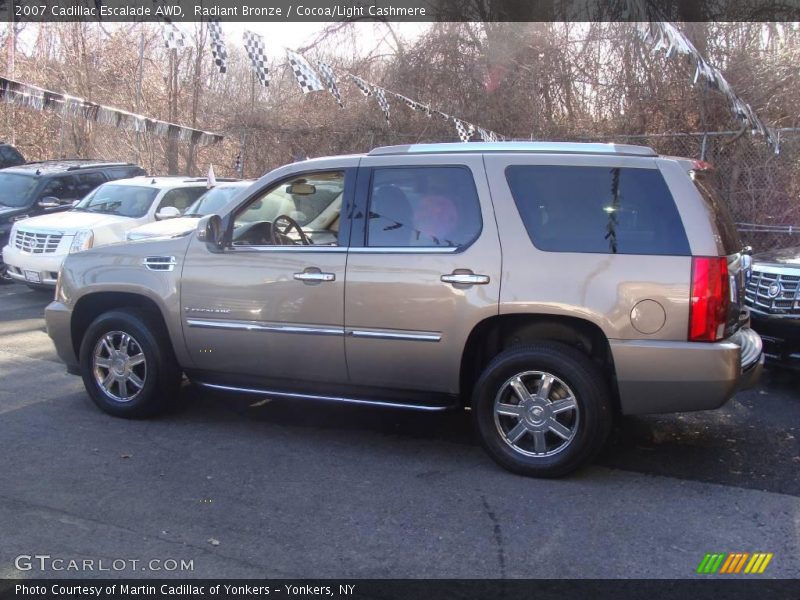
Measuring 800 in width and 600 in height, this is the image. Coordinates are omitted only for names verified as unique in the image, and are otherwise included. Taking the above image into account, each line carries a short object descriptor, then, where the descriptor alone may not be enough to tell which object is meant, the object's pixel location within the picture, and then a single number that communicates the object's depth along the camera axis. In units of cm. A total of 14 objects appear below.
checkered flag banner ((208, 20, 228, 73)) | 1245
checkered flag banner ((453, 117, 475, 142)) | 1275
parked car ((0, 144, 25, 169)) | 1725
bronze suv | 448
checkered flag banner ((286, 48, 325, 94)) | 1213
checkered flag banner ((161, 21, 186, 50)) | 1273
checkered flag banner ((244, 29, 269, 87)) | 1271
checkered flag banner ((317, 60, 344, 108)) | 1330
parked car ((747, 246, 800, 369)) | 638
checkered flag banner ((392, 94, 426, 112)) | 1363
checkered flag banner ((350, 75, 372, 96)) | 1359
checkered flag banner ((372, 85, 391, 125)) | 1376
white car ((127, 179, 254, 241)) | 988
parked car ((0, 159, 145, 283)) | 1211
